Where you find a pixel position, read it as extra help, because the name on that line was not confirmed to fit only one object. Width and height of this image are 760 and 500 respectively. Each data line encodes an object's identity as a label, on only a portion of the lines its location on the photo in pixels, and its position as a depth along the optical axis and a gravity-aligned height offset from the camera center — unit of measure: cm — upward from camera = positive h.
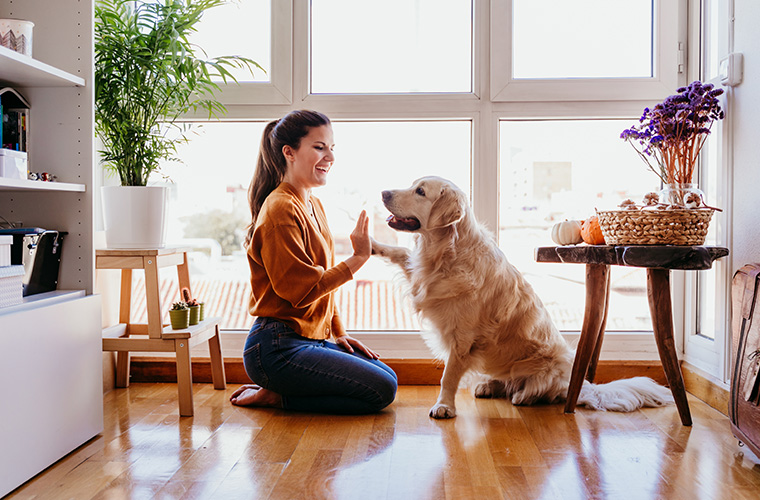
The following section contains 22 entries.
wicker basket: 200 +3
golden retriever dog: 229 -29
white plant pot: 235 +8
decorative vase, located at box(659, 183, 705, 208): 208 +14
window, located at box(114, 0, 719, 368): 281 +57
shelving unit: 184 +15
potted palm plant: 235 +56
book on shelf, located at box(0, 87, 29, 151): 195 +37
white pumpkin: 244 +1
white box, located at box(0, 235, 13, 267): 168 -4
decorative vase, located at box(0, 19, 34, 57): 178 +60
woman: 221 -18
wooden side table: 194 -18
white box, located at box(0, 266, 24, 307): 167 -14
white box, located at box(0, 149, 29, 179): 175 +21
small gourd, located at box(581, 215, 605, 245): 231 +2
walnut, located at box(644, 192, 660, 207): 214 +13
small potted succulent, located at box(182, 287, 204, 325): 242 -29
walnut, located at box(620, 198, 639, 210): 212 +11
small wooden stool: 228 -37
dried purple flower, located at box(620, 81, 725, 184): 217 +41
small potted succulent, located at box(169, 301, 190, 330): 235 -32
